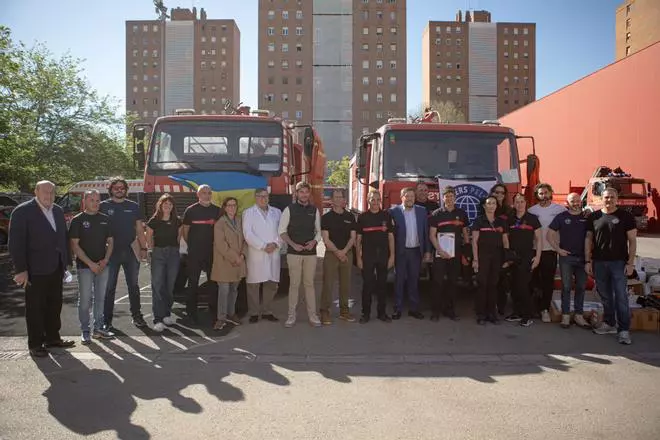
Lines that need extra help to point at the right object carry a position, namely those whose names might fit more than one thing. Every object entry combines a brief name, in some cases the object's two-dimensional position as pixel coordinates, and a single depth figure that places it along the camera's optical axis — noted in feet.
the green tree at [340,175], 207.00
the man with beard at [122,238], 23.43
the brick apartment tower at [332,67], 290.35
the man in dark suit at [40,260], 20.15
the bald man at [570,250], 23.93
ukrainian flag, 27.71
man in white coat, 24.73
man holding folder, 25.45
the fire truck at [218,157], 28.27
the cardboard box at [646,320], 23.79
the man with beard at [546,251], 24.73
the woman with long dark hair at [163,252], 24.09
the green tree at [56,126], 79.46
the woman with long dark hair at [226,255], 24.12
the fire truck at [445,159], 29.17
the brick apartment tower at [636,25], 202.03
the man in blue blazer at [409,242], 26.02
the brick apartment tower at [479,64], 337.11
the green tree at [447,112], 217.56
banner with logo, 27.96
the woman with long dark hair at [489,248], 24.67
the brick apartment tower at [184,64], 343.46
